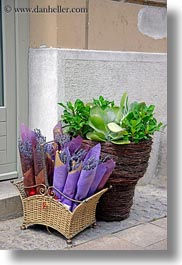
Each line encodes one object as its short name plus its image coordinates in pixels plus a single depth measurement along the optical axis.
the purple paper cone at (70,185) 3.39
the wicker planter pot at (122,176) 3.71
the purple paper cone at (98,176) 3.49
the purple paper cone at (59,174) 3.44
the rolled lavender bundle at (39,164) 3.54
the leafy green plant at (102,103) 3.97
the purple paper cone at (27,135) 3.65
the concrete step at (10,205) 3.87
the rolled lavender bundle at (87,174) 3.35
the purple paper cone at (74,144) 3.66
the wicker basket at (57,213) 3.43
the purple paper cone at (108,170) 3.53
